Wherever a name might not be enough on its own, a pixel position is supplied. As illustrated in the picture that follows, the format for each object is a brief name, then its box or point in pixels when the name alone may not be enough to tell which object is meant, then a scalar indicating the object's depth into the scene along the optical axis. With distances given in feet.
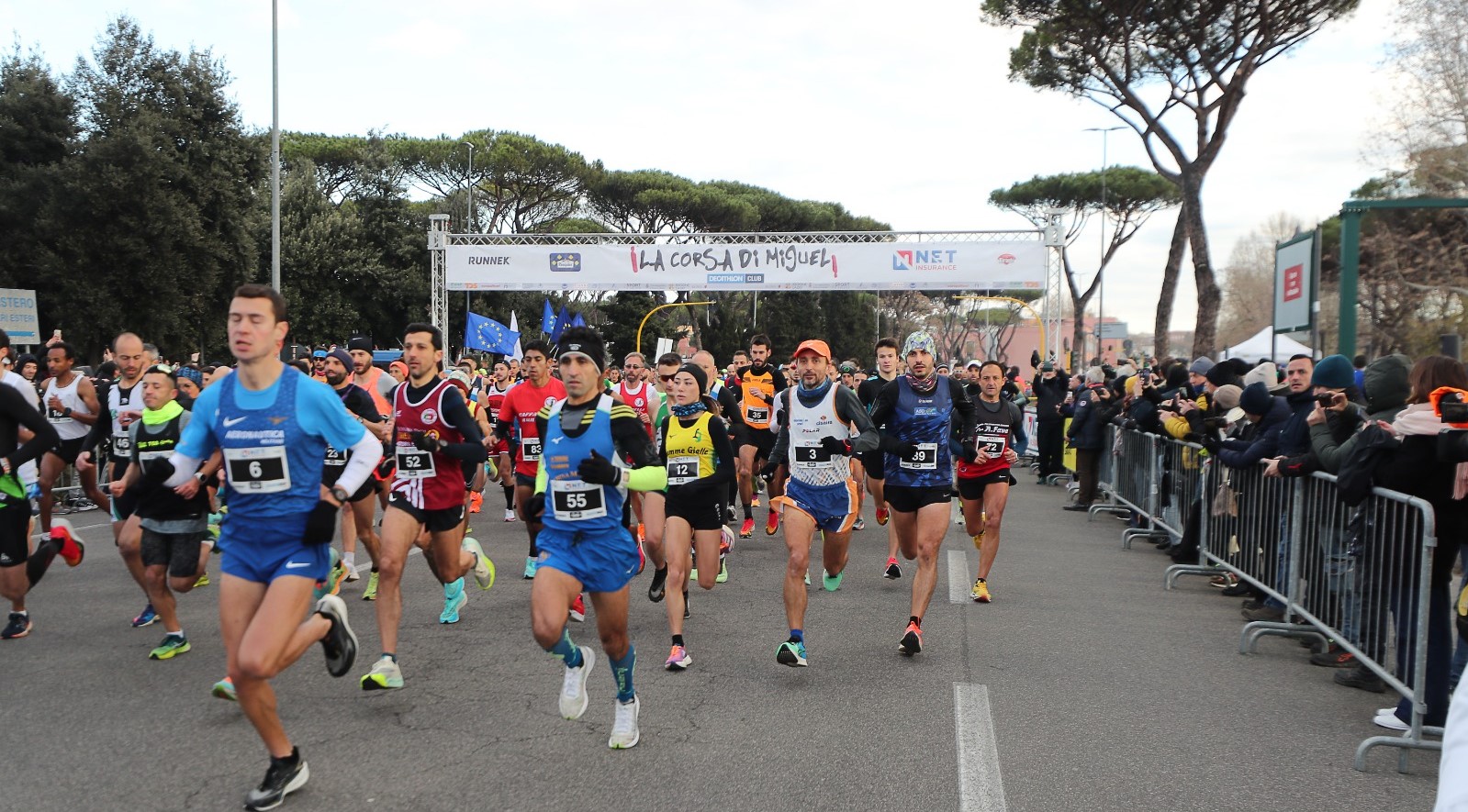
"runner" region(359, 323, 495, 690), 20.27
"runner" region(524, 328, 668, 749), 16.05
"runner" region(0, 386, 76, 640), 19.88
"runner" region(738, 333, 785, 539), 39.83
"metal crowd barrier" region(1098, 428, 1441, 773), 18.07
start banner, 85.20
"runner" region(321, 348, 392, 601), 25.61
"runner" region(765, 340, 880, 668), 22.48
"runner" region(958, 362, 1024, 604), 27.86
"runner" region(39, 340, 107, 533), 29.60
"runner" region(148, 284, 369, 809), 13.65
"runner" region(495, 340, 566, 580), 26.89
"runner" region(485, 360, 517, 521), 29.27
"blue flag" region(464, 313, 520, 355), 76.18
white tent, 91.66
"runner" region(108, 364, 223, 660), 21.06
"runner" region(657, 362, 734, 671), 23.40
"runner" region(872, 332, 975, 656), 22.74
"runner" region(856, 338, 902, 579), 29.17
